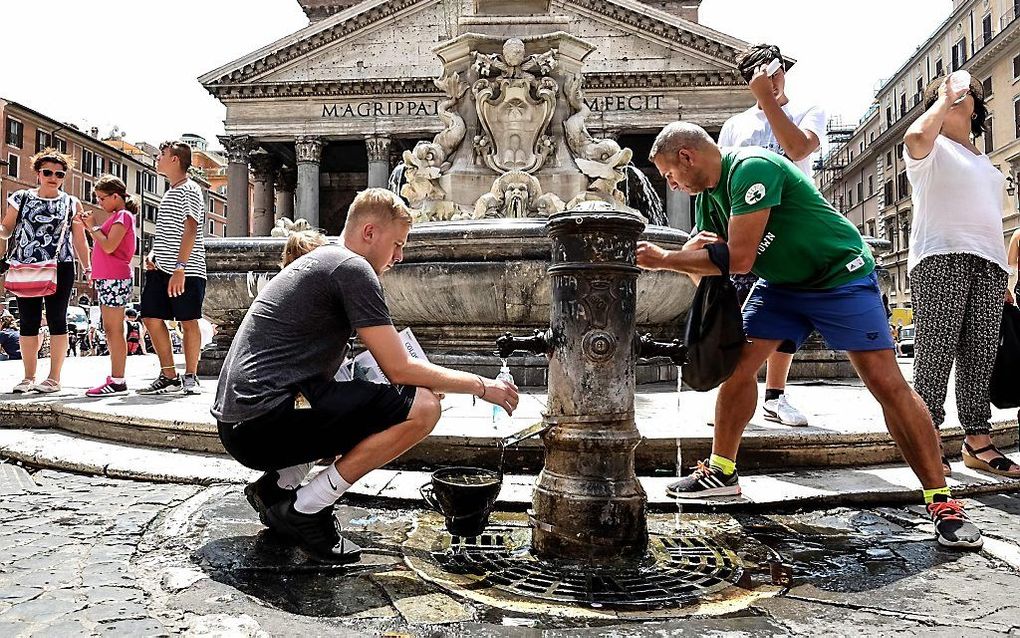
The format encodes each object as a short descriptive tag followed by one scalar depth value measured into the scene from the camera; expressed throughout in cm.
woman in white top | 345
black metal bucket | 253
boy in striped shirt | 547
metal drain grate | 216
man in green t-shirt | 275
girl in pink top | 559
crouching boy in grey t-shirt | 245
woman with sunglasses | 555
